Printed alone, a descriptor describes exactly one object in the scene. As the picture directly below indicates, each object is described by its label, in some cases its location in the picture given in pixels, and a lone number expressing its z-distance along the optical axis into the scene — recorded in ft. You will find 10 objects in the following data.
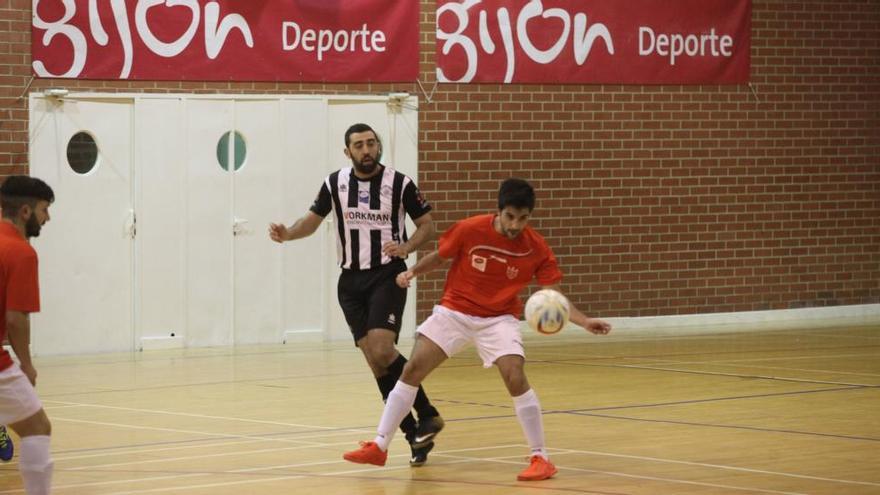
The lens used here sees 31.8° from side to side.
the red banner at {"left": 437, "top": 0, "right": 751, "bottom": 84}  63.52
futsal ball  29.68
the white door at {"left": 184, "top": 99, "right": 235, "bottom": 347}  58.80
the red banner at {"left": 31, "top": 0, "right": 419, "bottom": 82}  55.88
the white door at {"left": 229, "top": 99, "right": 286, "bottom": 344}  59.82
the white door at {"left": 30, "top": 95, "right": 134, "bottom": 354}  55.62
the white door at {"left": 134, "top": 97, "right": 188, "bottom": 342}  57.88
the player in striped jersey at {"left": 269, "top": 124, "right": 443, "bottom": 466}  32.42
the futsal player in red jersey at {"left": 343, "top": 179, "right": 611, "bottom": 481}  30.27
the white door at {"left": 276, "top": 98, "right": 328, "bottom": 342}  60.59
